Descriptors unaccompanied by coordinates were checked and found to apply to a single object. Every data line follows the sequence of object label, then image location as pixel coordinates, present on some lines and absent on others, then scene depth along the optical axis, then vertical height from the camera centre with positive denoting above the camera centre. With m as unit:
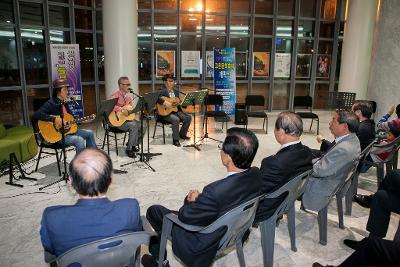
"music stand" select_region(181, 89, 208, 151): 6.02 -0.52
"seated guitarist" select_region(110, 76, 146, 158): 5.68 -0.73
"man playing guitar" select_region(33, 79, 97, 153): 4.51 -0.59
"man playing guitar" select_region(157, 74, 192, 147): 6.55 -0.92
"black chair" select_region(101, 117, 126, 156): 5.49 -1.01
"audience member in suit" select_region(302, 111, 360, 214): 2.93 -0.88
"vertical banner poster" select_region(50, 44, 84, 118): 7.18 +0.00
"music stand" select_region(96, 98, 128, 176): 4.79 -0.59
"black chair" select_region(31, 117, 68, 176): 4.59 -1.05
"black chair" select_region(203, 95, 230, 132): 7.39 -0.71
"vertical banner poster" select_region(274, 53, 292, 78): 10.34 +0.22
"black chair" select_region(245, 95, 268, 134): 8.19 -0.71
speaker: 8.36 -1.09
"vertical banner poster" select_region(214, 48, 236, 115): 8.75 -0.12
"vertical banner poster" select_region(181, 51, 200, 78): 9.48 +0.18
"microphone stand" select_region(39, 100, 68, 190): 4.33 -1.05
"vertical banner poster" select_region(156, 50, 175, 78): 9.30 +0.21
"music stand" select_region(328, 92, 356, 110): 7.63 -0.63
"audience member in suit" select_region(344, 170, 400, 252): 2.89 -1.15
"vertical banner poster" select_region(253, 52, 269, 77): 10.15 +0.23
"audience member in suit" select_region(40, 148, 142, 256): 1.66 -0.74
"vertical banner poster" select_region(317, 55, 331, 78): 10.76 +0.25
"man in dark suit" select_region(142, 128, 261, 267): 2.03 -0.79
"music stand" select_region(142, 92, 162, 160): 5.09 -0.48
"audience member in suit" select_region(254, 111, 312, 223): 2.54 -0.71
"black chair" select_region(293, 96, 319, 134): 8.46 -0.73
